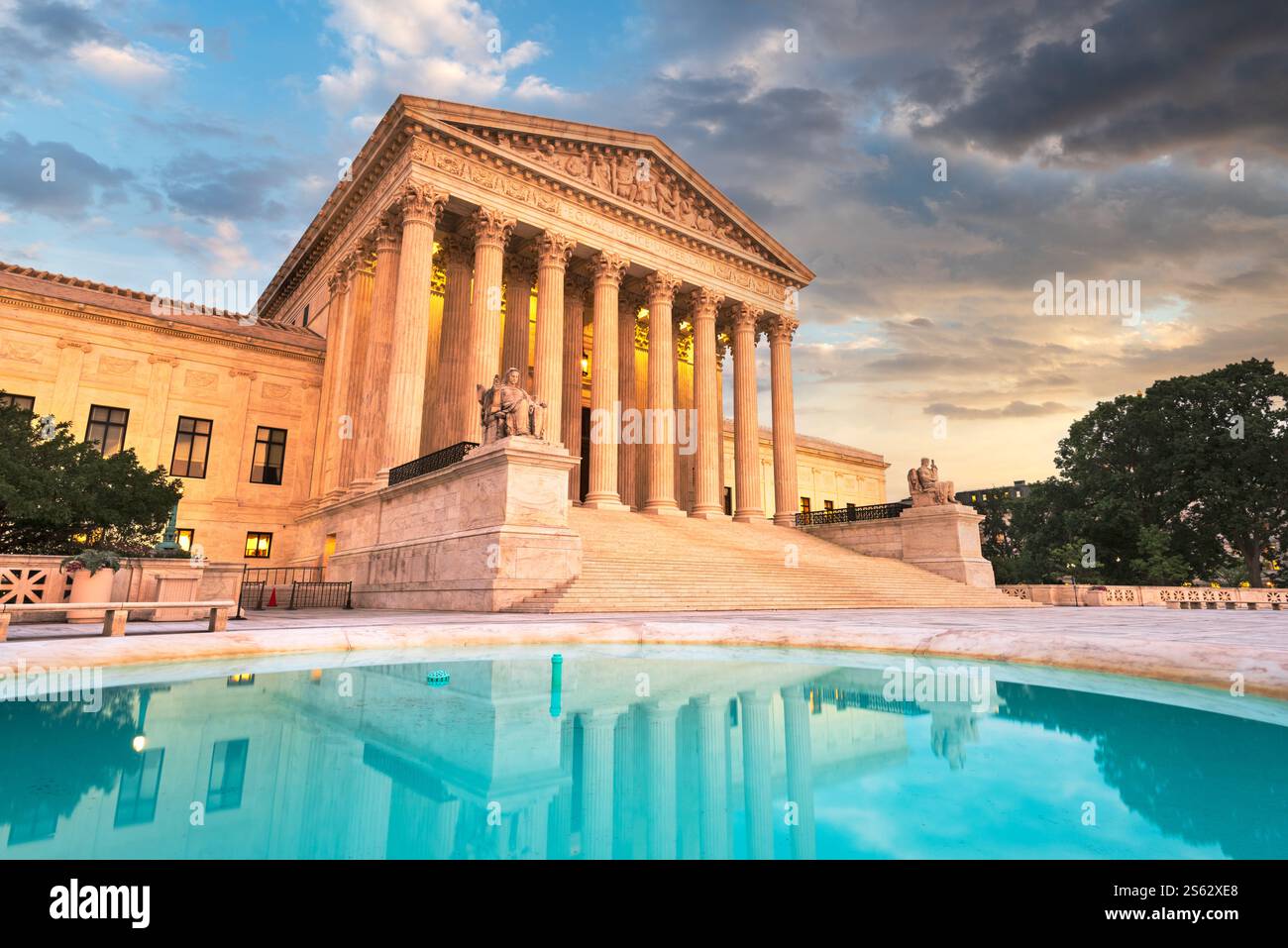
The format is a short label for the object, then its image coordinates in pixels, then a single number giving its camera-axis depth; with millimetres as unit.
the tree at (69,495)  14695
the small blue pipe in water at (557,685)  5717
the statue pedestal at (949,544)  25922
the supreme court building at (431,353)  24391
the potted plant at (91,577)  11289
